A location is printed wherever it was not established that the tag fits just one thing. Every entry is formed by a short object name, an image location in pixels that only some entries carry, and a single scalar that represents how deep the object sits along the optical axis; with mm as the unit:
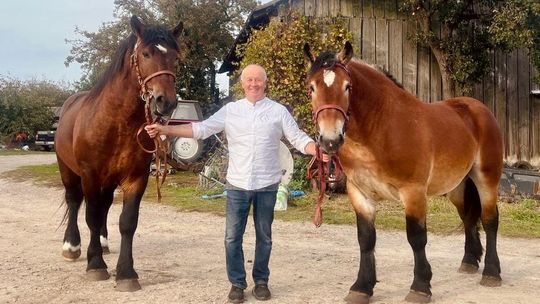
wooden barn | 12516
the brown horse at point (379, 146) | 3887
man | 4211
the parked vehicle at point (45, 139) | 33750
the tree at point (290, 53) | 11086
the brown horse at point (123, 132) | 4430
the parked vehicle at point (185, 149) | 13594
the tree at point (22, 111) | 35625
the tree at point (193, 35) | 23641
